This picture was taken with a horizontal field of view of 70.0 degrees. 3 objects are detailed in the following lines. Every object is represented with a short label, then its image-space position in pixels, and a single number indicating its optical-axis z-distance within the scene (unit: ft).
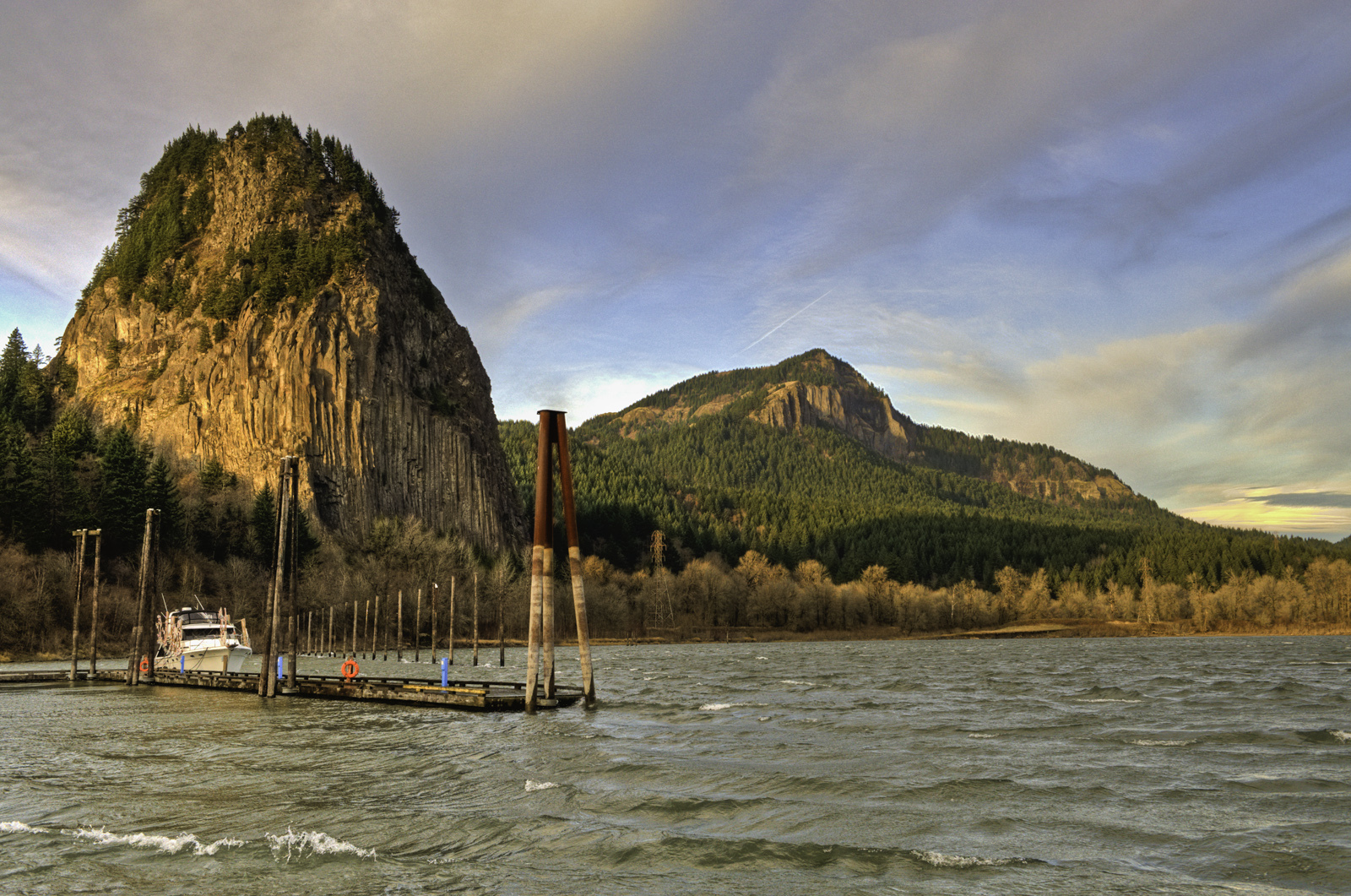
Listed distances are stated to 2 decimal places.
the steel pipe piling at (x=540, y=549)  115.24
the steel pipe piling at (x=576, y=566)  120.57
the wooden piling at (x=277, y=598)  141.18
